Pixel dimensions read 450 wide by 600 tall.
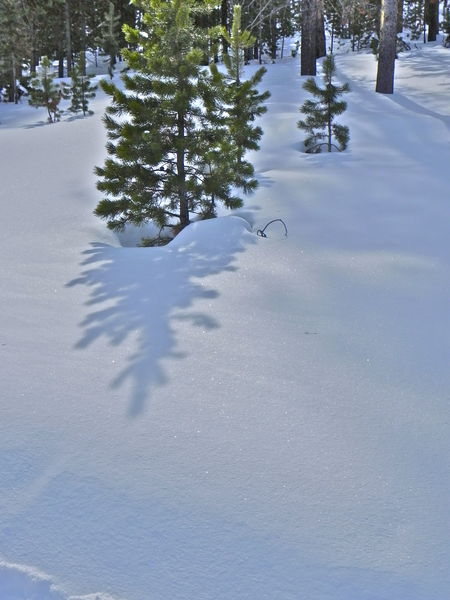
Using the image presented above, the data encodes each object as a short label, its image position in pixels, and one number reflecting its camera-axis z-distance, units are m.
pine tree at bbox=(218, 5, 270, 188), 5.80
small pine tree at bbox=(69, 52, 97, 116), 17.12
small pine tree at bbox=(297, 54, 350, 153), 7.80
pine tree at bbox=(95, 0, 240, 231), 5.07
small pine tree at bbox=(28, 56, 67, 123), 16.83
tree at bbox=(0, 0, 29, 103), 25.41
